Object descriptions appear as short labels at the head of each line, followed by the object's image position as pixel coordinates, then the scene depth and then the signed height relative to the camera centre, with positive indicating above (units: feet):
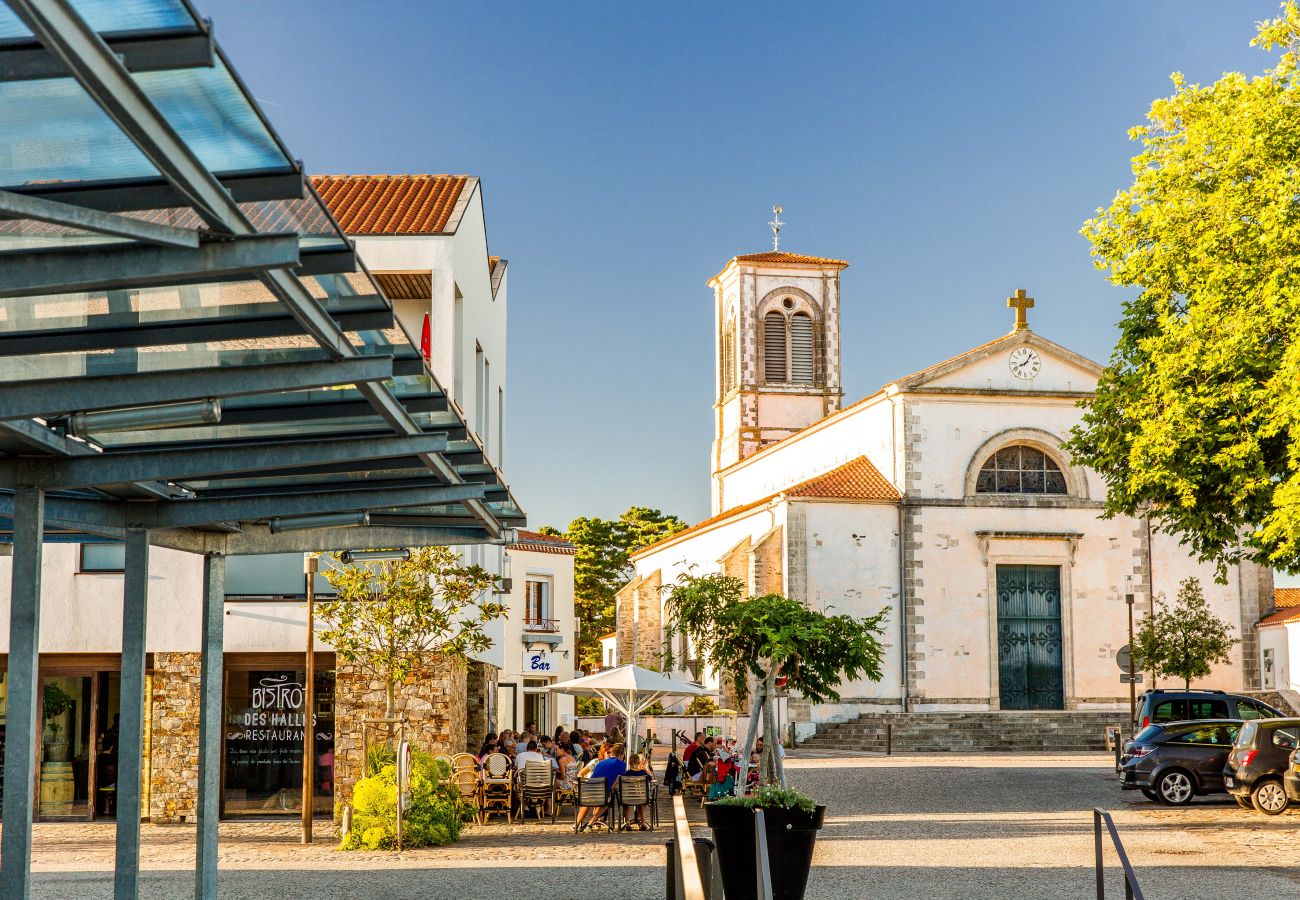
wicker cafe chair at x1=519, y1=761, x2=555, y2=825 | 68.90 -6.89
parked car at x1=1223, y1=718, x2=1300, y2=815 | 69.92 -6.08
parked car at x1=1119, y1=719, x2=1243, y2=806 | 76.38 -6.58
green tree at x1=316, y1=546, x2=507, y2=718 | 63.31 +0.85
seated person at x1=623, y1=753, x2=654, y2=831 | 66.28 -6.10
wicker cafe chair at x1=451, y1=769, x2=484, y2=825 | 66.18 -6.64
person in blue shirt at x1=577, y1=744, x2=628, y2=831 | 66.69 -6.11
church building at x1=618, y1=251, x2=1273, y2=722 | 148.46 +7.65
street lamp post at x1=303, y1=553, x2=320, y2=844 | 60.49 -3.50
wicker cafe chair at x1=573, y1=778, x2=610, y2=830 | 64.44 -6.83
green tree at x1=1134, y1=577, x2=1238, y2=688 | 133.59 -1.23
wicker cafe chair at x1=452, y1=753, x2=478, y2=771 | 66.49 -5.68
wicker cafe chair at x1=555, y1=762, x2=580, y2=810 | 72.69 -7.31
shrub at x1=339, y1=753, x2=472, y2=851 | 58.59 -7.07
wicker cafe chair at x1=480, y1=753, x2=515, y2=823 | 69.51 -6.95
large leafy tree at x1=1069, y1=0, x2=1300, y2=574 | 67.36 +14.24
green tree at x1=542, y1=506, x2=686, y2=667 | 253.44 +12.23
